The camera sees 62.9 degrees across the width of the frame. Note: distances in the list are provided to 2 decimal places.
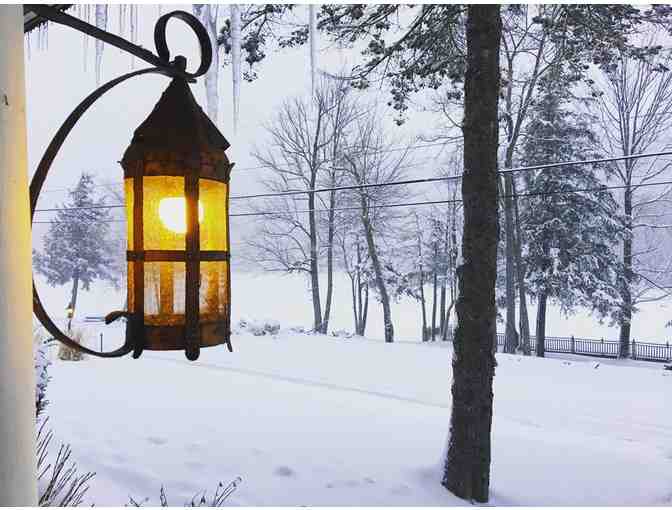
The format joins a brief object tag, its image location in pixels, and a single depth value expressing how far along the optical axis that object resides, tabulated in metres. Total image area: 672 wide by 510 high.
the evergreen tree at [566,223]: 14.75
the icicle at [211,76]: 3.26
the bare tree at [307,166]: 16.98
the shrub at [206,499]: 3.02
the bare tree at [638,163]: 13.84
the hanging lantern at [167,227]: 1.14
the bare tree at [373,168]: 16.84
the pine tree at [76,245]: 24.28
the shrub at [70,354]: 8.64
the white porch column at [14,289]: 0.81
